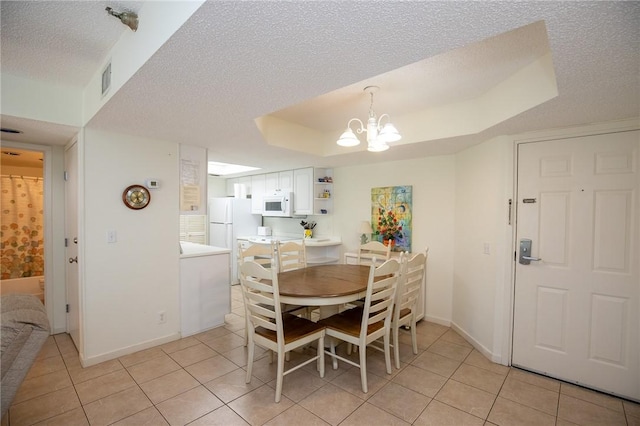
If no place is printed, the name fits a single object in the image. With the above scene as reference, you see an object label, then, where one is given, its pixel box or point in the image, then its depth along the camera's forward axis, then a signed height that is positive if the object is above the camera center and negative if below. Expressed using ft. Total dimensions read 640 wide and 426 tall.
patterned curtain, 14.76 -1.14
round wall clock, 9.02 +0.31
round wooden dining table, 7.28 -2.20
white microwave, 15.87 +0.21
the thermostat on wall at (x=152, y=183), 9.50 +0.78
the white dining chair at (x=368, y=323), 7.15 -3.21
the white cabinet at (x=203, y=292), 10.41 -3.23
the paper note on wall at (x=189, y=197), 10.47 +0.36
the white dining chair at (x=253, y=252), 9.95 -1.57
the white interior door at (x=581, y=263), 7.07 -1.41
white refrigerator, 17.34 -0.94
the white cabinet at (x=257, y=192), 17.78 +0.99
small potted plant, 15.85 -1.10
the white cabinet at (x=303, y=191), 14.94 +0.89
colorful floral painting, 12.50 -0.30
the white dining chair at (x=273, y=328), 6.73 -3.20
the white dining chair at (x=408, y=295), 8.24 -2.62
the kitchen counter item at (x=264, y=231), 18.03 -1.49
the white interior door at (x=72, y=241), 9.04 -1.19
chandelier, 7.27 +1.92
